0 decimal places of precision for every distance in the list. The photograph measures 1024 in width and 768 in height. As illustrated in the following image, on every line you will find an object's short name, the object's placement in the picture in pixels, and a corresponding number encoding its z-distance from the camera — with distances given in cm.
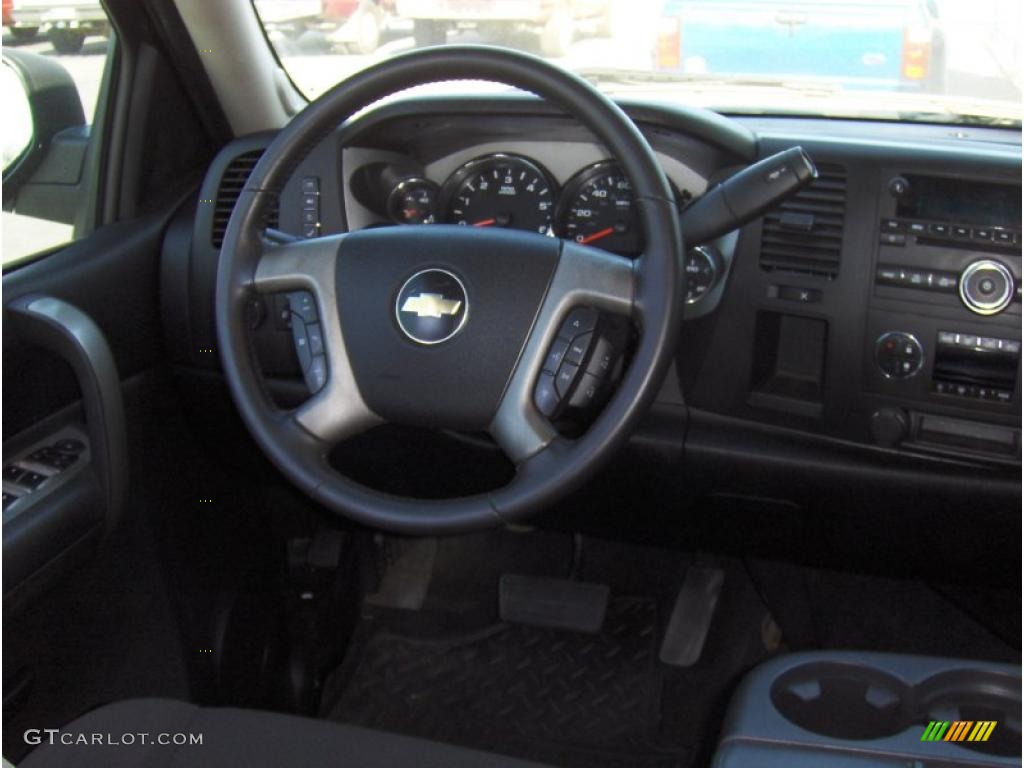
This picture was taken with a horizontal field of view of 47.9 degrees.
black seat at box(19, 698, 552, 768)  136
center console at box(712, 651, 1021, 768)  127
